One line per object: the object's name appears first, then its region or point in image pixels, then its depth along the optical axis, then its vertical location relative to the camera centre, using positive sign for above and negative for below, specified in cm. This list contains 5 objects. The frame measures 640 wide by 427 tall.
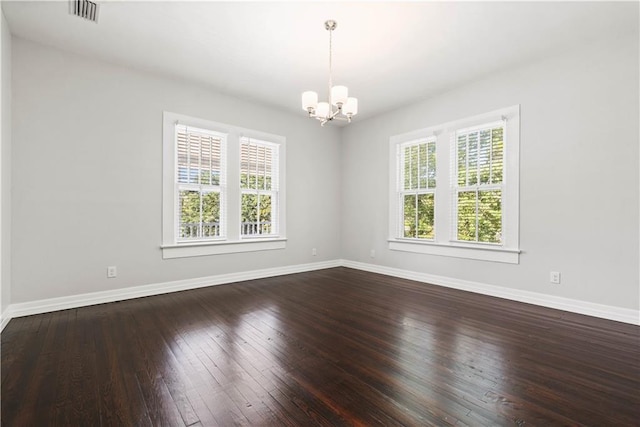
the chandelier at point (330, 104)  291 +112
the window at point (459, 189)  388 +39
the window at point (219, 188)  417 +38
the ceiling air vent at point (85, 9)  268 +186
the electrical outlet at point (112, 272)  366 -73
